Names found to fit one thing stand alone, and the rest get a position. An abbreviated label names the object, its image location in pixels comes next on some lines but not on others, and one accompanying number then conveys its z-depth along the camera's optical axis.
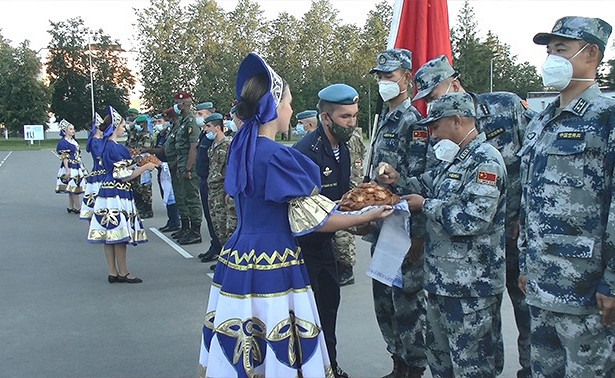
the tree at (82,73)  58.75
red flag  5.08
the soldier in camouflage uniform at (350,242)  6.67
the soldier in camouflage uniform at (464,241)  3.18
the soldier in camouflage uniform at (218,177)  8.02
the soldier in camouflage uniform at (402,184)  4.01
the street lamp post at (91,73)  52.97
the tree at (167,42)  48.50
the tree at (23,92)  56.44
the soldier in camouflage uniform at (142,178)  12.52
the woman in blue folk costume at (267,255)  2.93
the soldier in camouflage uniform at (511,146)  4.02
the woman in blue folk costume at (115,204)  7.06
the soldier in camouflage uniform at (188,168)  9.90
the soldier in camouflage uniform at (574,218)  2.71
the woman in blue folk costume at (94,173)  7.52
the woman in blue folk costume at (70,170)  13.61
